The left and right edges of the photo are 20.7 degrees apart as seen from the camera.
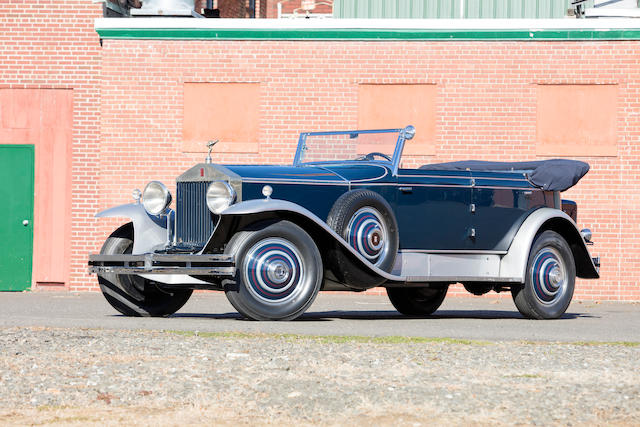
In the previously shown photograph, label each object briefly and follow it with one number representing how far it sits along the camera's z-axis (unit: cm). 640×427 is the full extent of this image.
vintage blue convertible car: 1465
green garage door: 2820
